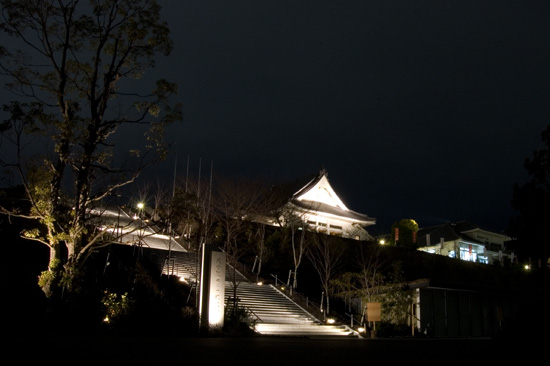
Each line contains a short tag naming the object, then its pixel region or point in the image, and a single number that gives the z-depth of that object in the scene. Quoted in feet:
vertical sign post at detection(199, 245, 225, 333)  42.83
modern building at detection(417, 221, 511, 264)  158.71
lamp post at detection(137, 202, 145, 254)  72.28
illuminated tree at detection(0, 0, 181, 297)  40.57
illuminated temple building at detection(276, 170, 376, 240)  124.47
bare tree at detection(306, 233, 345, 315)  86.94
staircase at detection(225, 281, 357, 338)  52.90
